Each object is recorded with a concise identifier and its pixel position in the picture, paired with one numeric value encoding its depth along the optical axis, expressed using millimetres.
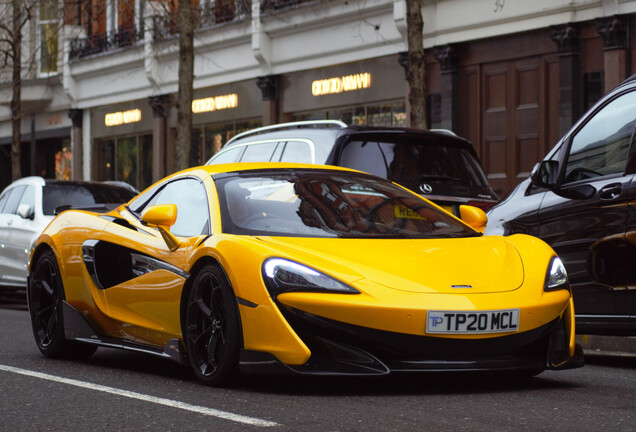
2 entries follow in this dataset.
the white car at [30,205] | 15000
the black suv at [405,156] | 10602
